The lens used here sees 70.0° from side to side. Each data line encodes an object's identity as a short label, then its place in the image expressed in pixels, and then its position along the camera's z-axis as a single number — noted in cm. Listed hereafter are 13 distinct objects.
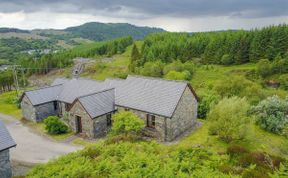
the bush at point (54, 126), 2533
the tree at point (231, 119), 2036
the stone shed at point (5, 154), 1653
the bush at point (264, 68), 5156
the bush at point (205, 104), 2870
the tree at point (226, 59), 6089
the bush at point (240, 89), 3004
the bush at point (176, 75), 4745
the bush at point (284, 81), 4732
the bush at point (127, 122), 2192
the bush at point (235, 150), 1634
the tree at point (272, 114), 2429
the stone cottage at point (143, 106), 2267
